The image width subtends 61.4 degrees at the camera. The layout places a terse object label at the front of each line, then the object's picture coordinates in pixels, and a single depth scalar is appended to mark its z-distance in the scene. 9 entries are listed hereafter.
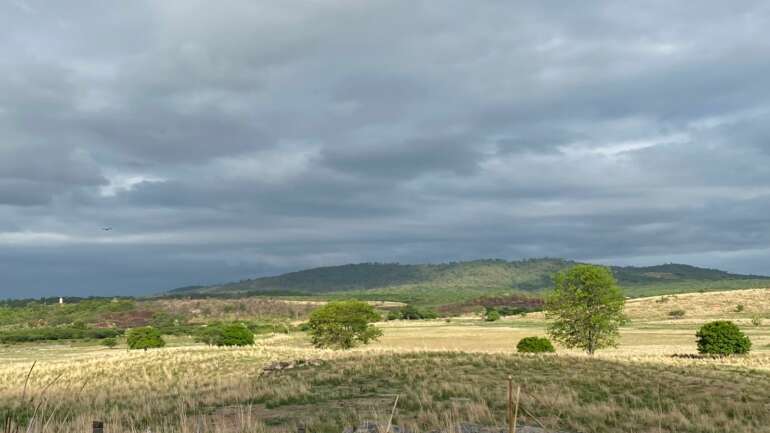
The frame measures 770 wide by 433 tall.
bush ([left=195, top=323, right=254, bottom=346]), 77.31
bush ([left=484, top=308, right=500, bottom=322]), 154.25
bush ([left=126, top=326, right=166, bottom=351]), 84.91
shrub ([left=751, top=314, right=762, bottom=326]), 106.44
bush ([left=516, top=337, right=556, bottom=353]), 60.50
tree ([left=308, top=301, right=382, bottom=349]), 83.56
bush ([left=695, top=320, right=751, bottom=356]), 58.12
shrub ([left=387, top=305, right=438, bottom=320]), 177.00
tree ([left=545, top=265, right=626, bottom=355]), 63.69
